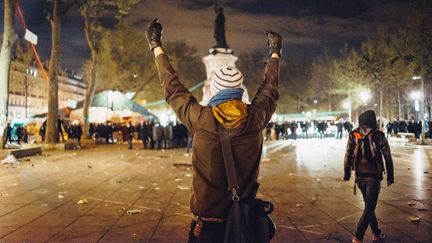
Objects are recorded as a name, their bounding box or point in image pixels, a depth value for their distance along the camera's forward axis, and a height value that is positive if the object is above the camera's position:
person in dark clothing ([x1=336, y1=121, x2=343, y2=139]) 38.06 +0.47
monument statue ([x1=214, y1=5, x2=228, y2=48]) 36.75 +9.11
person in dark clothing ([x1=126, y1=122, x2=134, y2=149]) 27.33 +0.07
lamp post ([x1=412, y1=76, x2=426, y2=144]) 26.91 +1.63
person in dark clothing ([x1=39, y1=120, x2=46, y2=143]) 29.36 +0.36
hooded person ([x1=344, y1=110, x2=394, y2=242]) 5.61 -0.42
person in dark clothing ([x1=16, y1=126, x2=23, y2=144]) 30.33 +0.26
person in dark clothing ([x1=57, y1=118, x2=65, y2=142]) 27.53 +0.71
